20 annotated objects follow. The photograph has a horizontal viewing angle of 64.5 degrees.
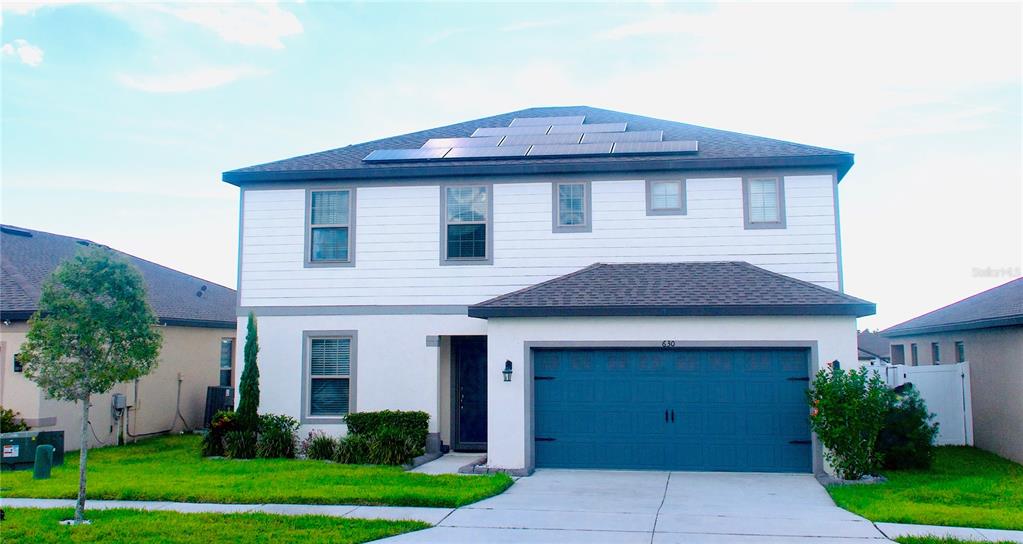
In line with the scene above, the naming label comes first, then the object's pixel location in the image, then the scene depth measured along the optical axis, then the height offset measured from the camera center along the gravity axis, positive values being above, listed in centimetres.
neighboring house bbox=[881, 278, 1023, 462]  1434 +4
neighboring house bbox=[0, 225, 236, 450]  1619 +11
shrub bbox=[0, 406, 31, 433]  1542 -130
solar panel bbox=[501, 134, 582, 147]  1689 +454
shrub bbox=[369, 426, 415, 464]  1410 -163
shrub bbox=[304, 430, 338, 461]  1502 -174
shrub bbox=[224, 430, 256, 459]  1496 -169
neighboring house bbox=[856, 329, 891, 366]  3859 +43
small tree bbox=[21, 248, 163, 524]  956 +29
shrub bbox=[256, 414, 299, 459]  1499 -154
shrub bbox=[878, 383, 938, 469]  1315 -137
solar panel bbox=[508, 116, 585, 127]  1916 +556
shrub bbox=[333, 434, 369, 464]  1432 -171
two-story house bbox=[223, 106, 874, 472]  1323 +120
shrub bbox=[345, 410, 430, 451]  1480 -125
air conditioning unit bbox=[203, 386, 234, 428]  2047 -113
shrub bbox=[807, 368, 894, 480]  1188 -93
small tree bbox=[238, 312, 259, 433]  1525 -66
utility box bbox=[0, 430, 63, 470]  1400 -164
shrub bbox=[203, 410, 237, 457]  1516 -144
